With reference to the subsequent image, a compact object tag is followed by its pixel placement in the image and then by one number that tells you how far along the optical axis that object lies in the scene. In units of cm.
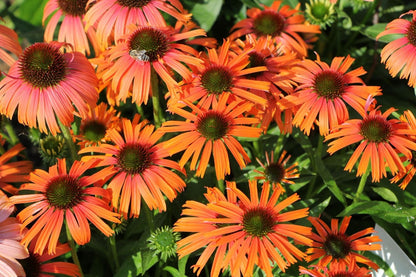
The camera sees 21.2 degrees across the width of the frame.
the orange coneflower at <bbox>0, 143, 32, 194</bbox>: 91
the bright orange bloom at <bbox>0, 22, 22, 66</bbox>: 89
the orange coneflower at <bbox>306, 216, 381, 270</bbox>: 83
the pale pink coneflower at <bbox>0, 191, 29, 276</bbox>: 81
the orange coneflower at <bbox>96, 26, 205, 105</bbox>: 86
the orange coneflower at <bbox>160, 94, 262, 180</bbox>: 83
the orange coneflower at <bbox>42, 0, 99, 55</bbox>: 97
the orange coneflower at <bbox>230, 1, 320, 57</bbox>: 98
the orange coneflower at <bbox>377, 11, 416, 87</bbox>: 86
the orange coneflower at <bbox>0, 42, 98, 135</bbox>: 84
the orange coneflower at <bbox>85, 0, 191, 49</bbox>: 90
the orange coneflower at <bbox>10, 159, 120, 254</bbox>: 81
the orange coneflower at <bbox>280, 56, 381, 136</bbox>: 85
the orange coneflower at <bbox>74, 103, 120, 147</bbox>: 92
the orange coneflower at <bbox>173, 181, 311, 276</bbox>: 79
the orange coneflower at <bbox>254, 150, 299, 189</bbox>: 89
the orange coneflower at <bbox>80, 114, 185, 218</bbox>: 84
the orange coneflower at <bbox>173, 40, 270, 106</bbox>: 85
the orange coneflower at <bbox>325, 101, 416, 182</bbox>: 83
